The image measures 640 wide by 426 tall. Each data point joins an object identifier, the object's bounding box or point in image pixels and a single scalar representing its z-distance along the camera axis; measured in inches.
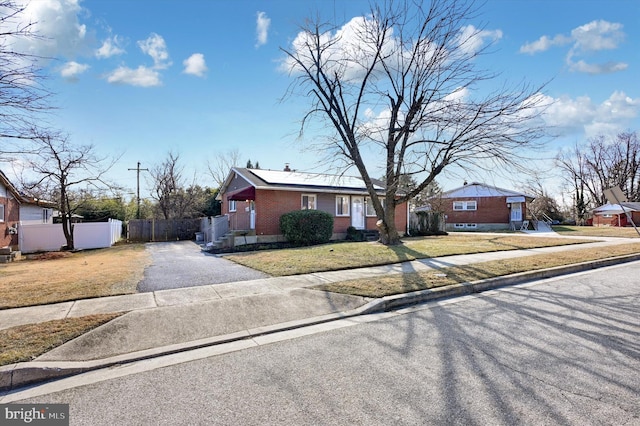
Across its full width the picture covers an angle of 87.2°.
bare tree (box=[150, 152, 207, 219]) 1196.5
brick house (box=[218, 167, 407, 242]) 677.3
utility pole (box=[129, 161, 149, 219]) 1253.4
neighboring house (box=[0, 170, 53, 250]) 654.5
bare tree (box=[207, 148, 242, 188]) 1599.5
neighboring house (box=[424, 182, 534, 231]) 1269.7
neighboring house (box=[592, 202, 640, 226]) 1495.4
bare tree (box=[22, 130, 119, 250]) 677.3
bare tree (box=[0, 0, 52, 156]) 195.9
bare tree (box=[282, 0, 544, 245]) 497.7
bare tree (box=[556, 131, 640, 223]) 1801.2
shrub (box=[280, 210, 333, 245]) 636.7
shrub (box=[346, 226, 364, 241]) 736.0
